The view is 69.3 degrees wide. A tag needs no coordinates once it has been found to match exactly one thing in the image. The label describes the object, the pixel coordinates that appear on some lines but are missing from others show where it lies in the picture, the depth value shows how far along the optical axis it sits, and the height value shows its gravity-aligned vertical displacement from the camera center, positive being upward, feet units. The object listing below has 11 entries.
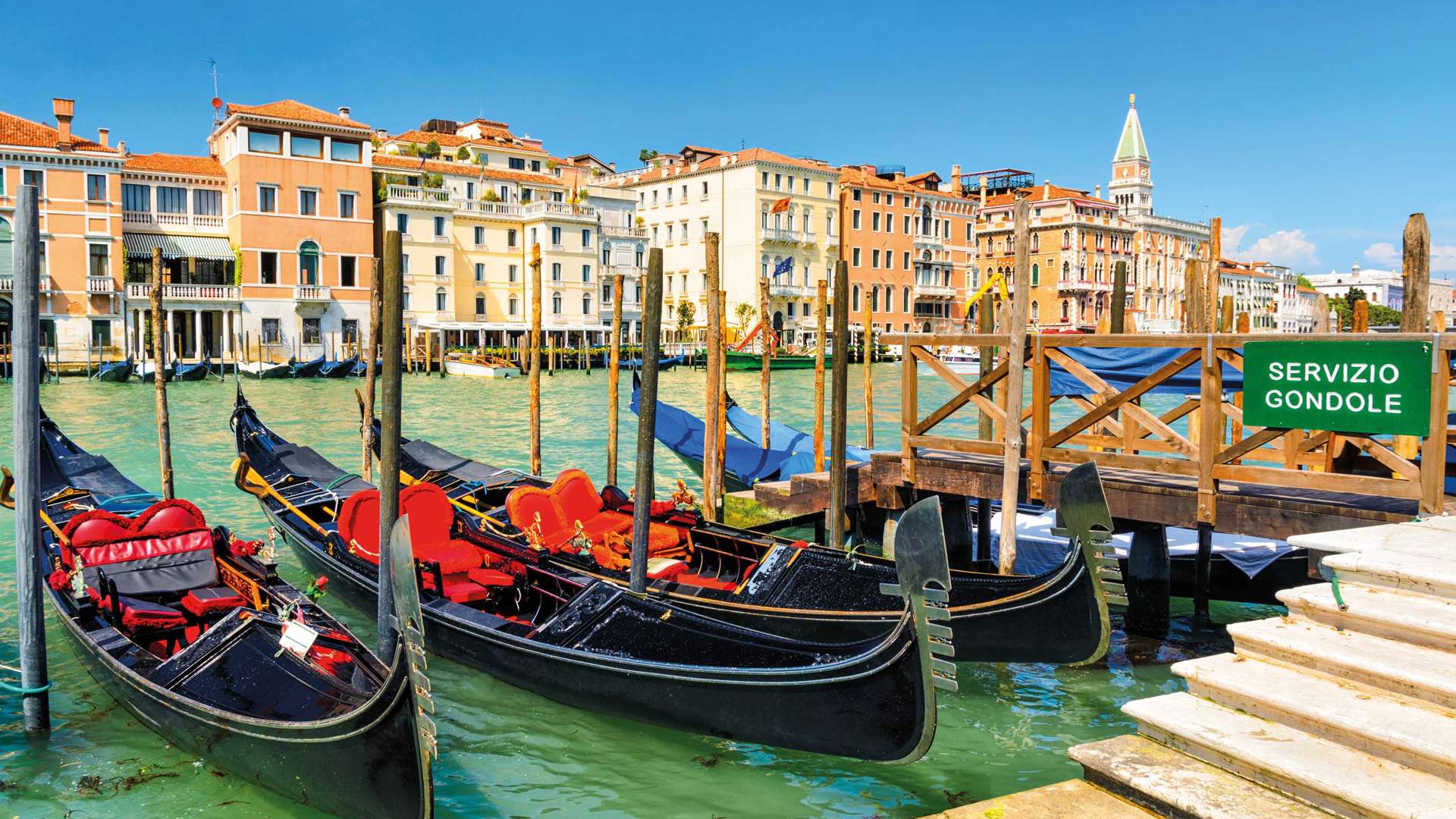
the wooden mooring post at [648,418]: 18.37 -1.38
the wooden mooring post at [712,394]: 28.25 -1.37
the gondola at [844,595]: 17.25 -4.46
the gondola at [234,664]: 12.12 -4.54
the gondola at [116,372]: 87.56 -2.87
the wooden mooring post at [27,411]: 14.42 -1.04
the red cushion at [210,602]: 16.96 -4.27
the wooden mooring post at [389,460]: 15.48 -1.78
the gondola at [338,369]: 97.86 -2.72
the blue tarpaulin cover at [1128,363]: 22.57 -0.35
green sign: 15.67 -0.57
